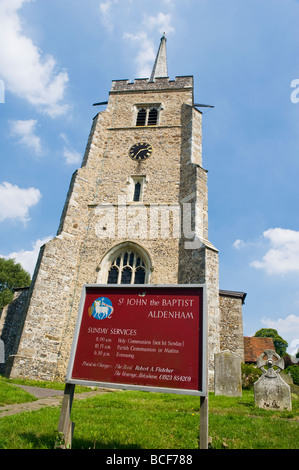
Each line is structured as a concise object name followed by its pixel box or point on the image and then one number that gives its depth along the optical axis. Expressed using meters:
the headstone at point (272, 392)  6.38
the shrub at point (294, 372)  17.42
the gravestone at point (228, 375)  7.82
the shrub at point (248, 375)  10.63
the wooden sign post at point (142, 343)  2.85
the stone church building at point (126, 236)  10.31
